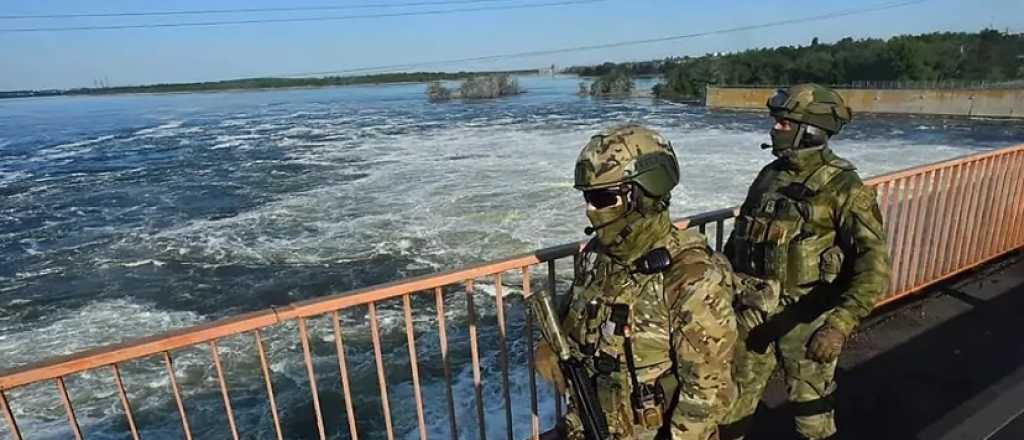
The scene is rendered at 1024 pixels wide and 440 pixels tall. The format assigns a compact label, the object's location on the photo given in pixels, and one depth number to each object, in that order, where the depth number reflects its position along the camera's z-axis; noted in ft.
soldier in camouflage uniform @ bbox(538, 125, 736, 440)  5.83
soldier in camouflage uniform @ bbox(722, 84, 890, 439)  8.19
